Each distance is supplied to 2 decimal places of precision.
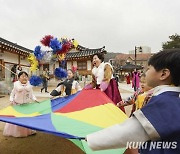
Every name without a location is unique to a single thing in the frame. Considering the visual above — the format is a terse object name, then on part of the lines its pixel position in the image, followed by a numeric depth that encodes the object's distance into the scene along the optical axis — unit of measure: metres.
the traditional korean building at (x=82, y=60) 16.40
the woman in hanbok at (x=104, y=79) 2.85
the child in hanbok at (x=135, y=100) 2.23
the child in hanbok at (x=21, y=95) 3.04
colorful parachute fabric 1.62
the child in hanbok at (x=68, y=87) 3.65
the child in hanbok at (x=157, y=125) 0.63
